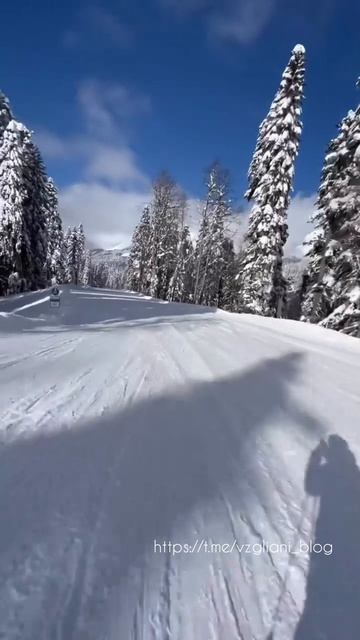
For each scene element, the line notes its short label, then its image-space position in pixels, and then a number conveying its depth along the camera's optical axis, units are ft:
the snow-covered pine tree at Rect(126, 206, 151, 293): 159.63
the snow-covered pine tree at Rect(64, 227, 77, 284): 230.89
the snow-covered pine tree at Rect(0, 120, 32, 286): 82.90
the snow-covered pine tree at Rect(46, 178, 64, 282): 136.15
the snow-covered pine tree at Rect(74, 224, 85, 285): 241.31
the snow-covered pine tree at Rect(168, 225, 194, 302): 135.34
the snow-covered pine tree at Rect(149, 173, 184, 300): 123.34
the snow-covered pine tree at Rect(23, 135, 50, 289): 90.04
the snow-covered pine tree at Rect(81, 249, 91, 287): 344.69
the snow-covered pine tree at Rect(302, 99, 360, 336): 43.83
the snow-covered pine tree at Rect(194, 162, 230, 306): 102.27
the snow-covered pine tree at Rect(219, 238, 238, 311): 119.03
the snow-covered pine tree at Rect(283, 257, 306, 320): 151.05
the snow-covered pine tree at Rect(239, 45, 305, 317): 70.03
